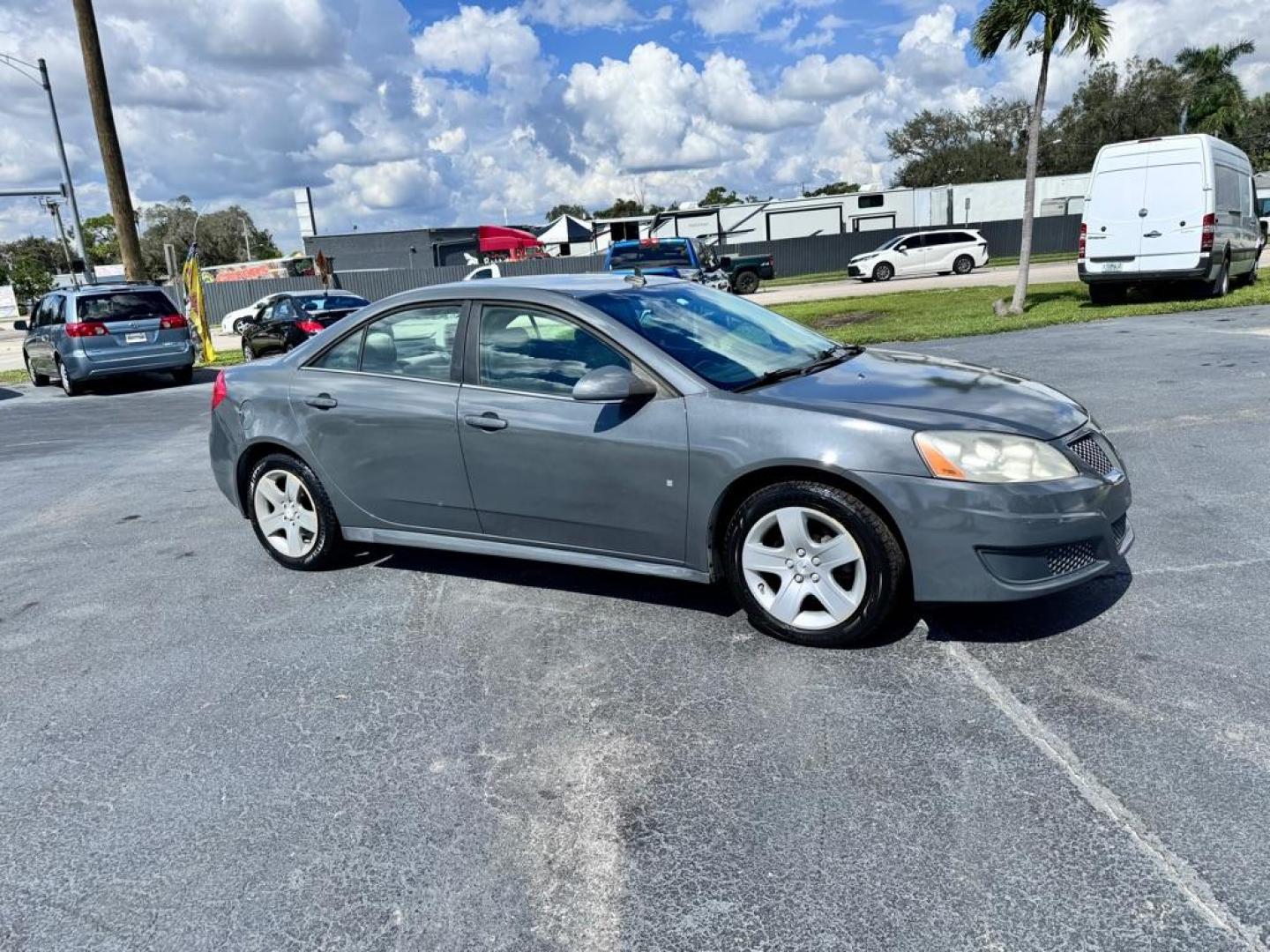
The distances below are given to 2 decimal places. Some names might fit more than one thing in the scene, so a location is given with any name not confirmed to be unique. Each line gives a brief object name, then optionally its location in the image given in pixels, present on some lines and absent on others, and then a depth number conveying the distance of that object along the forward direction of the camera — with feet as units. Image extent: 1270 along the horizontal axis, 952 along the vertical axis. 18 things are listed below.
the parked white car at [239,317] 75.77
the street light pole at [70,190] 71.92
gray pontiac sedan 11.36
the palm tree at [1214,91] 171.73
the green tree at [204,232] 289.74
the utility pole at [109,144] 62.80
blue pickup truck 65.72
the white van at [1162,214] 46.26
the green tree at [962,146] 211.61
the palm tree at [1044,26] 46.47
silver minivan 48.60
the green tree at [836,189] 316.36
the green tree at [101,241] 305.77
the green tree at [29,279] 225.97
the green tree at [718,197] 365.63
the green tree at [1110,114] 186.70
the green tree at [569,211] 378.12
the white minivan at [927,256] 108.88
